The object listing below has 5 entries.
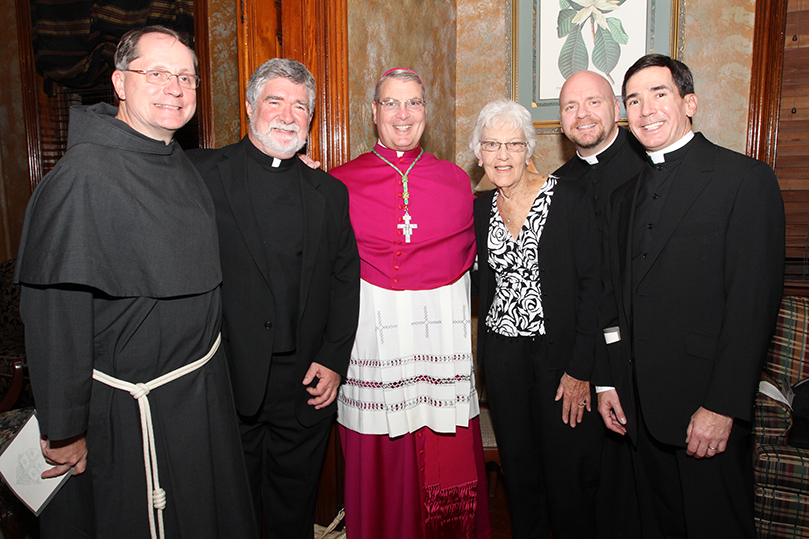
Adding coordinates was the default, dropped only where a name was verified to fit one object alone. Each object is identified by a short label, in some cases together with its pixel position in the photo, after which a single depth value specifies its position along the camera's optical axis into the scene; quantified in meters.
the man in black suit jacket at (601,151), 2.27
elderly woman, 2.04
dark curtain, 4.18
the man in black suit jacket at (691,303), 1.60
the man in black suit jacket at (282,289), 1.86
